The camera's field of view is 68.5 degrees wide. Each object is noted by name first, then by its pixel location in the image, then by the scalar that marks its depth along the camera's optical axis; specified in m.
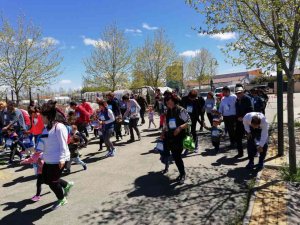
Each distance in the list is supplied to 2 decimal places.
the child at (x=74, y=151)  4.98
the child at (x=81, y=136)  5.58
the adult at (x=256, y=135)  4.34
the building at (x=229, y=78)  45.37
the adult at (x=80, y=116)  7.32
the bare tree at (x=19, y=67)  13.25
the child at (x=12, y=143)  5.90
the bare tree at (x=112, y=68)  19.61
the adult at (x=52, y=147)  3.35
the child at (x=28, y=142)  5.80
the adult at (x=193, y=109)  6.04
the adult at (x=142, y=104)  11.16
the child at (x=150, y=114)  9.80
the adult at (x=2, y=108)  6.44
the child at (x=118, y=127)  7.47
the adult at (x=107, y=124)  6.01
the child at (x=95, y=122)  7.40
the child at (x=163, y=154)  4.54
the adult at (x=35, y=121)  4.94
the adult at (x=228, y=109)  5.81
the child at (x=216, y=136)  5.89
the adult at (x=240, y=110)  5.42
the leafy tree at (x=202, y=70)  37.84
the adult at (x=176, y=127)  4.15
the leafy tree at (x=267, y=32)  3.97
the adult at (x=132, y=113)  7.53
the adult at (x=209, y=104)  7.93
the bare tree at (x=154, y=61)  23.23
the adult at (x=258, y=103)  6.68
